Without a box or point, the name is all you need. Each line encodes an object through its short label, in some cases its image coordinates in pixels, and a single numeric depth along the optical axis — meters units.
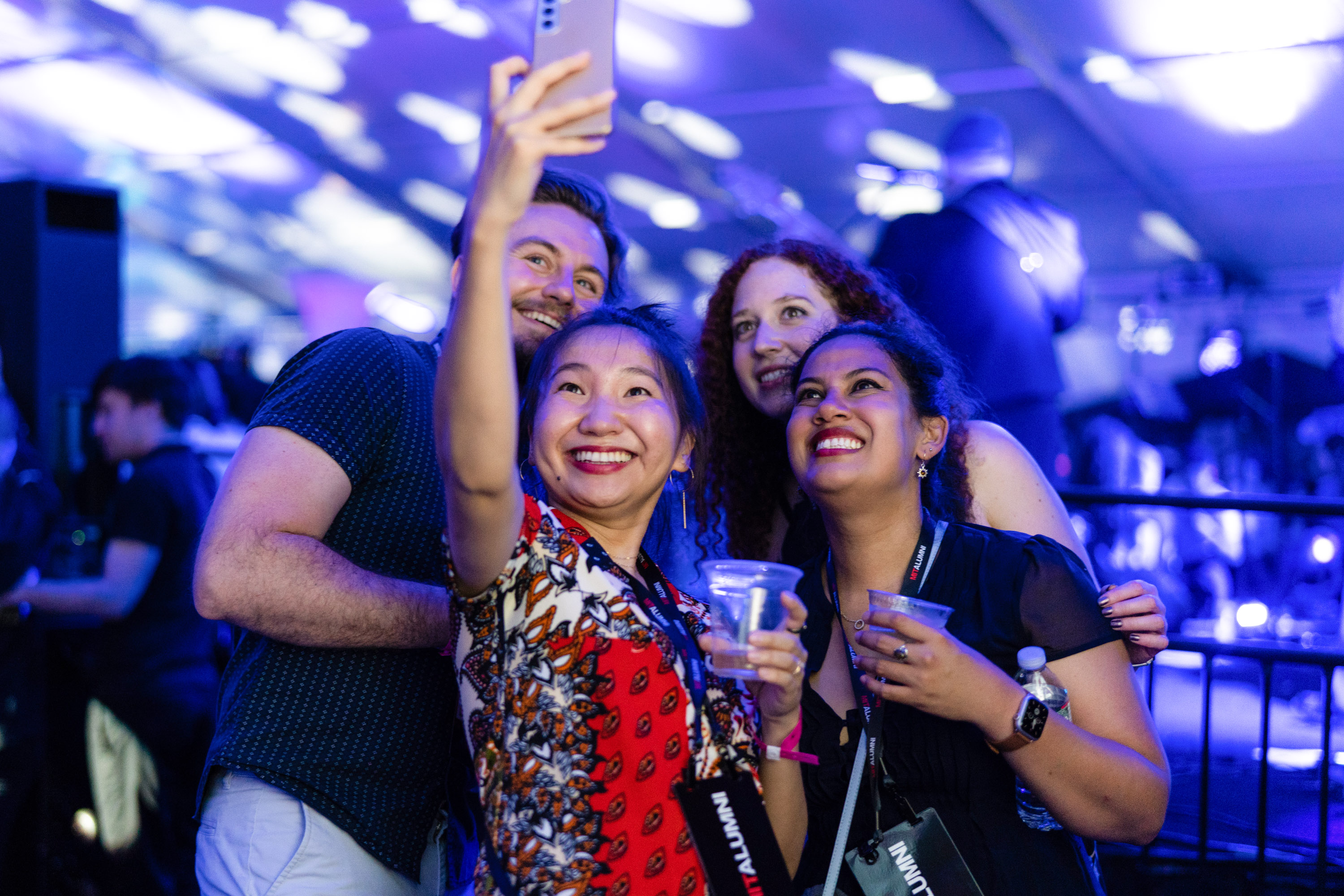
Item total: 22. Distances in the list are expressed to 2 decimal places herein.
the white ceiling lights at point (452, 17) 8.49
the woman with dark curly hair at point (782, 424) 2.43
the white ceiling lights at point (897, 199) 10.10
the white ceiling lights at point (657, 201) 11.34
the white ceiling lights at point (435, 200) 12.46
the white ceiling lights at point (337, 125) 10.78
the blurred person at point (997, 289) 3.96
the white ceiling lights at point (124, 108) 11.09
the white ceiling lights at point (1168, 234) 10.26
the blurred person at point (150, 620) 4.23
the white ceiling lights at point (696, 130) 9.84
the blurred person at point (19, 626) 4.02
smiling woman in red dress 1.37
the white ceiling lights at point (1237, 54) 6.88
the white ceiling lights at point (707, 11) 7.88
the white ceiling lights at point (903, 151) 9.47
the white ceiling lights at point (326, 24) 8.84
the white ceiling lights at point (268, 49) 9.46
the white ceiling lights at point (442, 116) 10.22
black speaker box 5.64
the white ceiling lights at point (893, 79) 8.22
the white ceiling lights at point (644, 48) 8.57
